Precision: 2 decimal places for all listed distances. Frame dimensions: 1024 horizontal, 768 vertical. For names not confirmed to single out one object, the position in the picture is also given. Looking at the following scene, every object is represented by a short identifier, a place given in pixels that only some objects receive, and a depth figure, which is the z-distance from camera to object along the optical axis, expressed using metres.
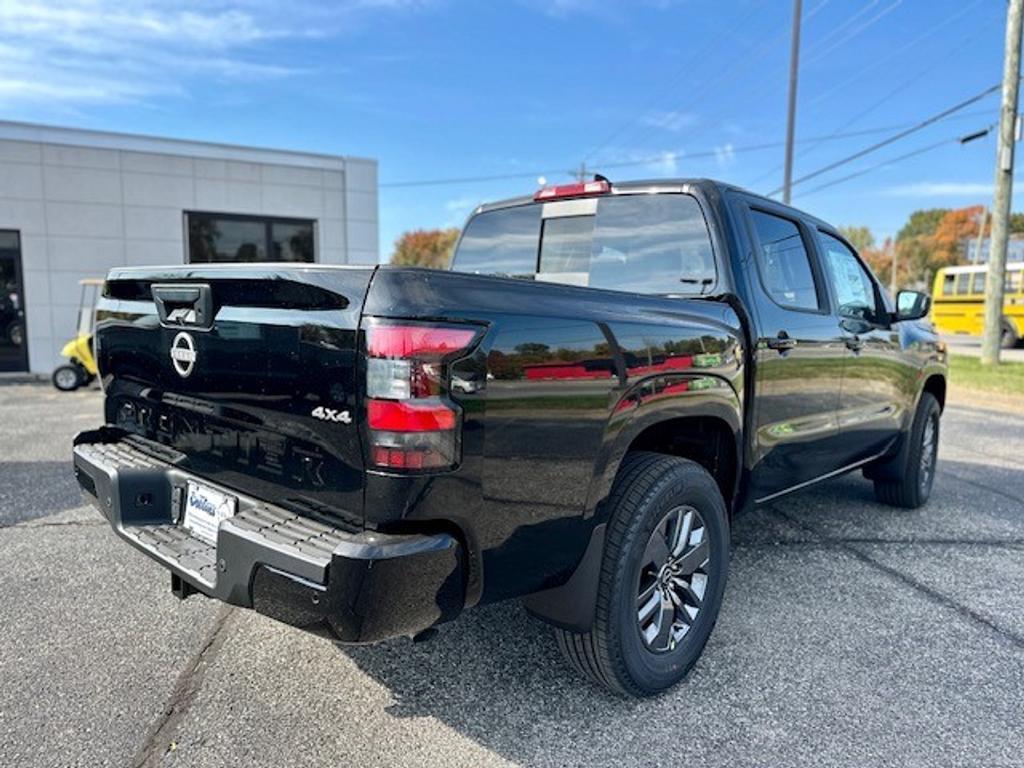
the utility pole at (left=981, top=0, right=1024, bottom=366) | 14.14
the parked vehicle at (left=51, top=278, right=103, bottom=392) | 10.58
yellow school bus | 21.73
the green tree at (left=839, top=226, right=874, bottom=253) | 82.94
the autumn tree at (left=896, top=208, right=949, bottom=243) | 87.19
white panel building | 12.20
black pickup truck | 1.89
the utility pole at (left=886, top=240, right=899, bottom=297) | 79.62
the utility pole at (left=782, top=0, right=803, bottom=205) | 18.84
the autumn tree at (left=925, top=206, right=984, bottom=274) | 77.62
